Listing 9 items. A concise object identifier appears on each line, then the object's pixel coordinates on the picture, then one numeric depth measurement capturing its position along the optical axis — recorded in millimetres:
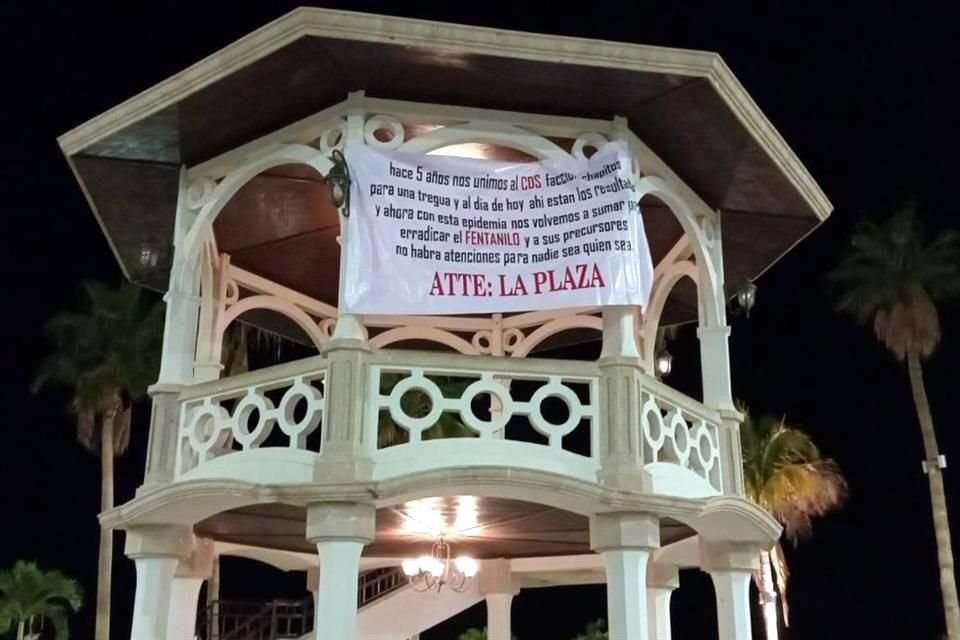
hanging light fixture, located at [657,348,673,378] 13457
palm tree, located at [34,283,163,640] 28328
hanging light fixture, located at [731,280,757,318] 12211
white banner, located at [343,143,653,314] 9430
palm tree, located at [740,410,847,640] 27703
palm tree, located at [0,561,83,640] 29016
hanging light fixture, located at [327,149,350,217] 9383
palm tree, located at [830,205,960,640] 28469
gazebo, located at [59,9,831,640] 8977
